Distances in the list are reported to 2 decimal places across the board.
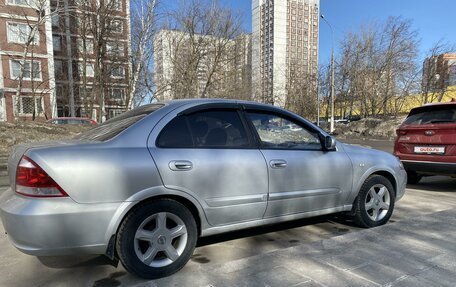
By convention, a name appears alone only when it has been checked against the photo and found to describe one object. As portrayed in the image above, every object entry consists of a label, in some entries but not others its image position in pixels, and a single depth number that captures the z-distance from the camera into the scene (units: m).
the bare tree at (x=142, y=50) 23.34
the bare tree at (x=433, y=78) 30.95
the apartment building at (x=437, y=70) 30.95
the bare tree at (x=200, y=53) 27.91
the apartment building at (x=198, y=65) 27.72
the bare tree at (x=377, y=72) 31.44
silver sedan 2.53
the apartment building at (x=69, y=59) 27.03
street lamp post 28.75
